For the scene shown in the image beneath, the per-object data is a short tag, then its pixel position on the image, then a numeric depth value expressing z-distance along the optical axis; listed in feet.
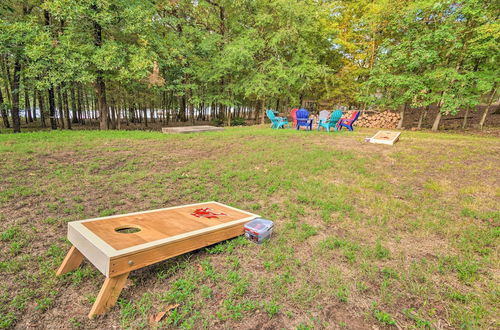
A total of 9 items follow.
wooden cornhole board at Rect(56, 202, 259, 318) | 5.24
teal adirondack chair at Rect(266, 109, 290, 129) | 37.38
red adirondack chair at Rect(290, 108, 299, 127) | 35.98
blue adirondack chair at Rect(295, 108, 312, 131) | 34.36
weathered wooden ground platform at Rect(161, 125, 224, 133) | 33.37
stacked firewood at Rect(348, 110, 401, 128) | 40.78
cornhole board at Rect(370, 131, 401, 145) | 22.21
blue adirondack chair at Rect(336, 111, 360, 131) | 33.17
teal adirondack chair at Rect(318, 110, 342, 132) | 31.32
